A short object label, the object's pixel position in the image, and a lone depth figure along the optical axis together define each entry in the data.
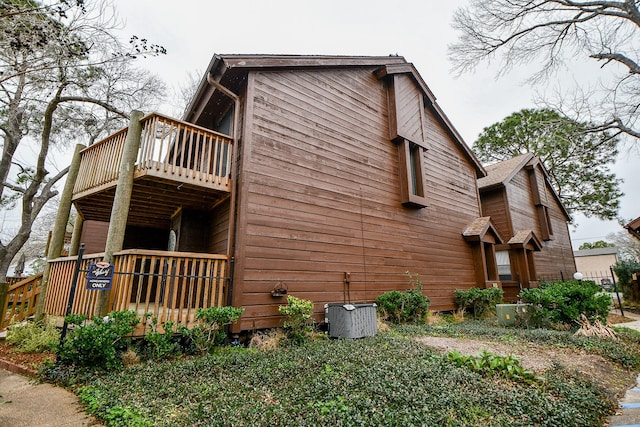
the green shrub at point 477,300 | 10.05
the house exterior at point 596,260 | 39.09
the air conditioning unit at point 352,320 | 5.93
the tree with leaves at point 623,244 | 41.58
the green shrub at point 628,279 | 14.12
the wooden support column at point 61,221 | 6.24
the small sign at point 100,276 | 4.47
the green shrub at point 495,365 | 3.65
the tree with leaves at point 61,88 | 4.54
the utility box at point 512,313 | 7.93
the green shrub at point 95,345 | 3.92
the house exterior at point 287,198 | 5.66
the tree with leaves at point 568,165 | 21.47
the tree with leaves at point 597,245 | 45.84
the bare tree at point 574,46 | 10.21
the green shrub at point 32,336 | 5.15
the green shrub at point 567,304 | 7.23
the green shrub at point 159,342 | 4.49
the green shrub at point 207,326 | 4.85
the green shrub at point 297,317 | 5.70
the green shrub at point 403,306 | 7.71
